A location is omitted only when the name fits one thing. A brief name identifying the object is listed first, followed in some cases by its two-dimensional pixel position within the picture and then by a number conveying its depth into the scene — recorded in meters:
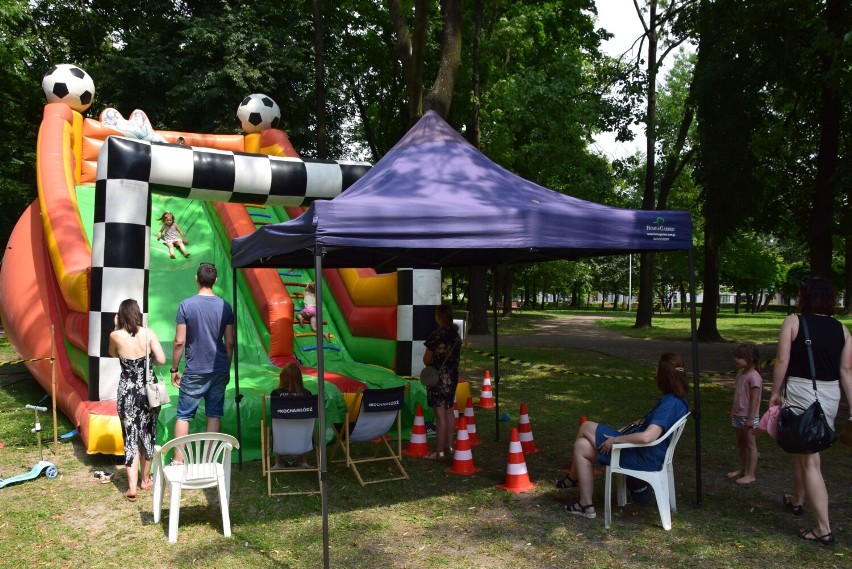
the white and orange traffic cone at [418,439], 6.88
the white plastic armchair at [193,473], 4.66
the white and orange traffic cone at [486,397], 9.31
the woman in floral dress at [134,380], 5.42
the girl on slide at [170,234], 10.10
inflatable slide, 6.74
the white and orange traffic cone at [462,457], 6.26
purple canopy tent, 4.64
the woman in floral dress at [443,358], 6.49
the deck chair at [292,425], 5.59
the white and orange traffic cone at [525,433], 6.63
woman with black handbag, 4.48
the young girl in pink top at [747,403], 5.60
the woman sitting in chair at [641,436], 4.79
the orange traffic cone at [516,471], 5.74
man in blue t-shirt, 5.79
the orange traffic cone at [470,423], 7.07
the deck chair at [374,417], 5.91
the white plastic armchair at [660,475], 4.80
